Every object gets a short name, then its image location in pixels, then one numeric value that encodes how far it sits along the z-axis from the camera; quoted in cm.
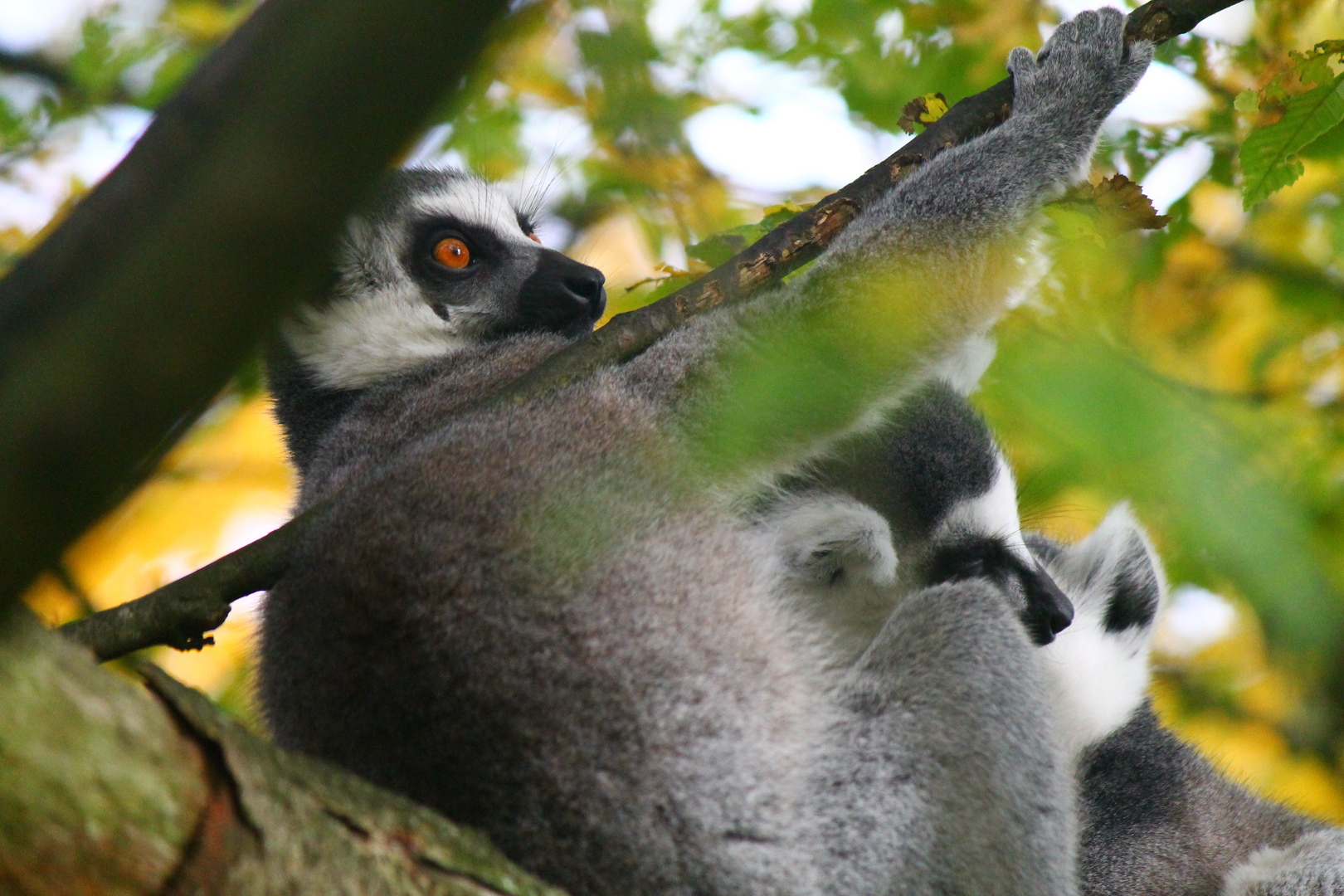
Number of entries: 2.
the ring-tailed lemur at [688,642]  645
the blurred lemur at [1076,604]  837
